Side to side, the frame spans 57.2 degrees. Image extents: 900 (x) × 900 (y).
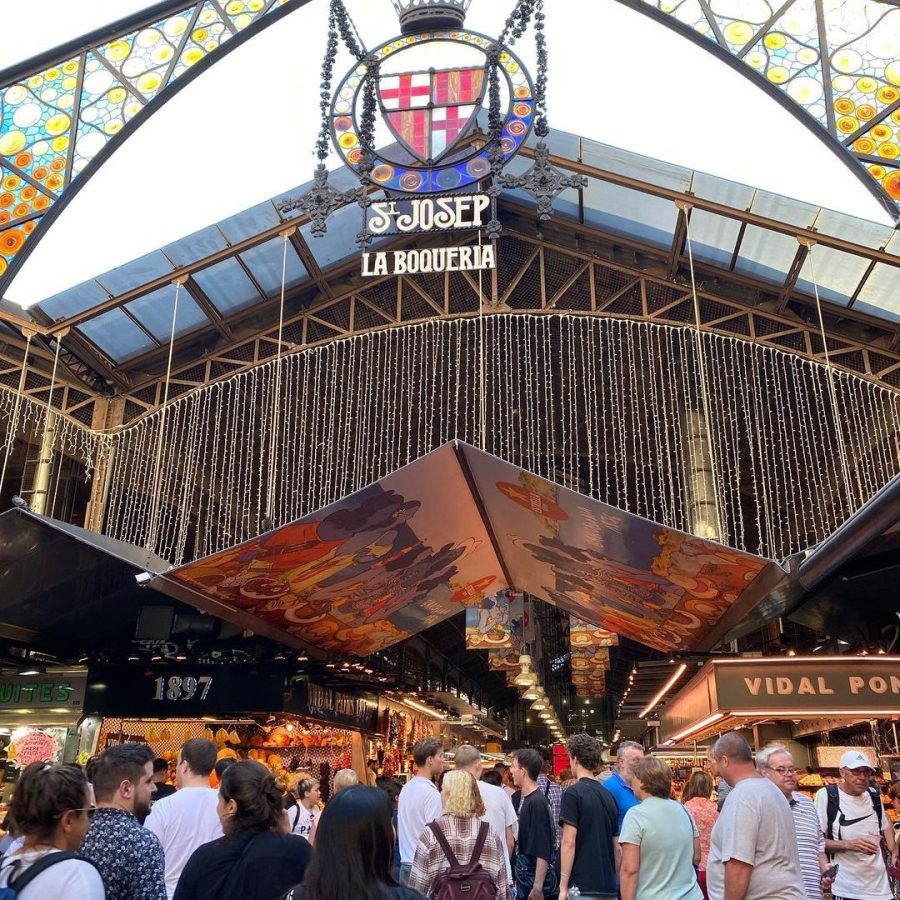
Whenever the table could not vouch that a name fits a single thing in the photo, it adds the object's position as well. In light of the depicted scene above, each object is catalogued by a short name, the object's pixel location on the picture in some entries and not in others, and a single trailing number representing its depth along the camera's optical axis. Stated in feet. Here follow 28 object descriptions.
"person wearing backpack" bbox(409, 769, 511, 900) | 11.41
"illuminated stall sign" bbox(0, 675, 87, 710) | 42.06
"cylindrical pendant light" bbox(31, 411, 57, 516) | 39.65
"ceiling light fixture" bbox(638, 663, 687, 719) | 40.64
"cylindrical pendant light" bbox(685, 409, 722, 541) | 38.34
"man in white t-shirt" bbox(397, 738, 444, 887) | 15.37
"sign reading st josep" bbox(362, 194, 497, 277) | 25.71
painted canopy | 25.85
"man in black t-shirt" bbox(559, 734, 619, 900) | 13.89
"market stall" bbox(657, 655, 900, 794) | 26.94
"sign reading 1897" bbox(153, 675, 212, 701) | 42.83
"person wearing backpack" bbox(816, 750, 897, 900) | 15.17
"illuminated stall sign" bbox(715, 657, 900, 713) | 26.99
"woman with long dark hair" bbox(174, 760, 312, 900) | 7.65
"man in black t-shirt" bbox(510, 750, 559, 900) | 15.98
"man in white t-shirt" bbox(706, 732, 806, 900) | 10.02
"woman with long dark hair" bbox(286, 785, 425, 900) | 5.62
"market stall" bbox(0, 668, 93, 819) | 41.09
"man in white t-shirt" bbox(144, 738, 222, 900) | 11.71
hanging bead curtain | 38.37
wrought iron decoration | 25.54
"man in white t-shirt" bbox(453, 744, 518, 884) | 15.02
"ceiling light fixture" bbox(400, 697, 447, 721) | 63.82
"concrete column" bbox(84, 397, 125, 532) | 40.24
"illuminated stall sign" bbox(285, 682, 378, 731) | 43.60
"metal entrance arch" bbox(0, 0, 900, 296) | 24.59
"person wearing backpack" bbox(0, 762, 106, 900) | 6.49
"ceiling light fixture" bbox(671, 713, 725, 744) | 29.94
